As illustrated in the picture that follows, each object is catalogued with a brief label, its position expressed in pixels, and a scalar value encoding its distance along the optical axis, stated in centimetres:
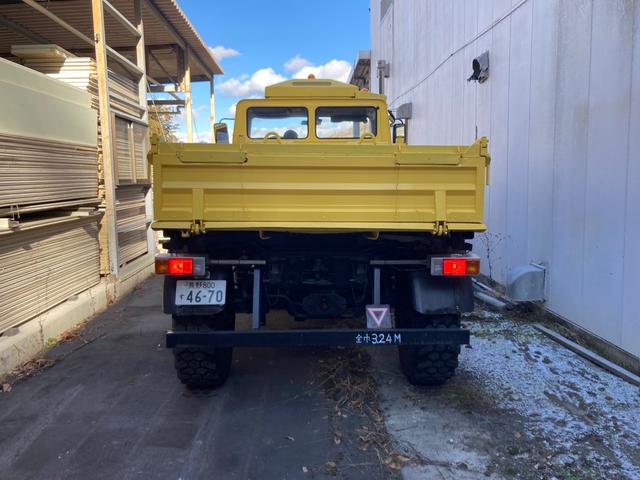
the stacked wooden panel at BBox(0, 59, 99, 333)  493
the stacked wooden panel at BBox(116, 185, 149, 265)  803
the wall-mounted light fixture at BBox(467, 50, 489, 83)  727
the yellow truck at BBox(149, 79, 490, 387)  362
